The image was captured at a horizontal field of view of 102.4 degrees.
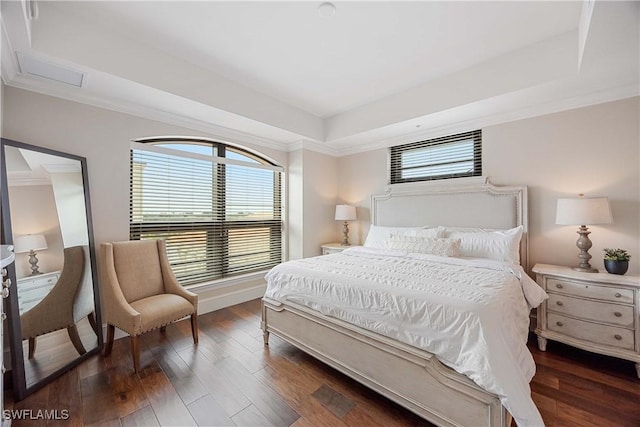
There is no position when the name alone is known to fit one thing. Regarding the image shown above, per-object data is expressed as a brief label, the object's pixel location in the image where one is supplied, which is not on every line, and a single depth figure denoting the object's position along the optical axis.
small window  3.31
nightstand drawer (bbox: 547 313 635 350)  2.05
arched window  2.98
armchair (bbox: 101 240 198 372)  2.13
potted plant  2.19
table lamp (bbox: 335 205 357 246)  4.21
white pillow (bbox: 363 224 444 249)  3.14
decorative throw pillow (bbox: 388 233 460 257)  2.72
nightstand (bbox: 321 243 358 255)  4.04
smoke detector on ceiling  1.91
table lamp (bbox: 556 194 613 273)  2.25
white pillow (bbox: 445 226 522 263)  2.59
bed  1.30
